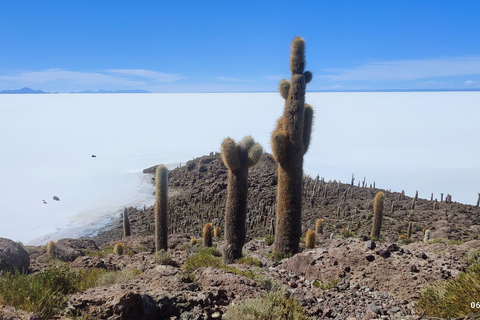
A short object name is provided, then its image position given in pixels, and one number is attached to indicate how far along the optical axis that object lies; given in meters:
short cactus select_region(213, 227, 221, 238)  21.09
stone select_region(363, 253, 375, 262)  7.86
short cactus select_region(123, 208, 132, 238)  23.34
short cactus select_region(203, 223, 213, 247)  15.69
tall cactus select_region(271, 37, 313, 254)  11.98
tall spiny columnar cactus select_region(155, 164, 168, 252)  15.28
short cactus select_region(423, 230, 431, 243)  17.80
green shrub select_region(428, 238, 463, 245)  14.67
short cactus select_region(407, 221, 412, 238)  20.54
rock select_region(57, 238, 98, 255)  19.16
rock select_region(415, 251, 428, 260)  7.66
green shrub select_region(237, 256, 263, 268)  10.26
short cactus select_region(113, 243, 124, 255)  15.77
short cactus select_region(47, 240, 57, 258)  16.36
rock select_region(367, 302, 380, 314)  6.07
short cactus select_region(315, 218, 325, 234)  20.45
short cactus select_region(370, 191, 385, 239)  17.28
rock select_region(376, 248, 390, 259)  7.80
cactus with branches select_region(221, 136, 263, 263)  11.48
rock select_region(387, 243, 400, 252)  8.05
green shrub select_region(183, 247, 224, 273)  8.76
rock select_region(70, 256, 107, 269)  9.25
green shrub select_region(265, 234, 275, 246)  15.10
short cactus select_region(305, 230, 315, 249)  13.02
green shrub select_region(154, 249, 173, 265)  10.30
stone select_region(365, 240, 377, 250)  8.25
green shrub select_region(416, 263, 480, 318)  4.77
